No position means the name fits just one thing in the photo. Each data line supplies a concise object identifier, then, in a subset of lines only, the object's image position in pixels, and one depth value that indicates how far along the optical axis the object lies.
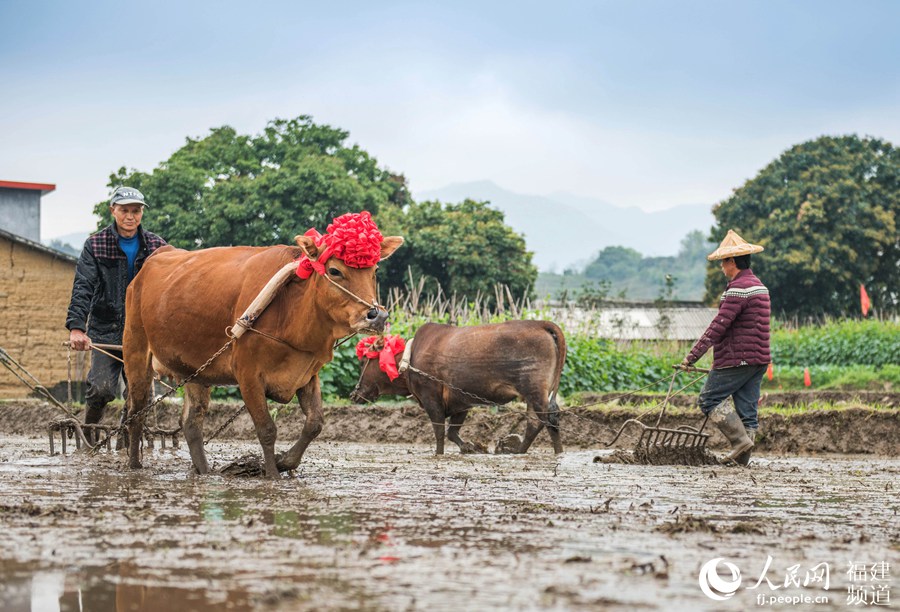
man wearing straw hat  10.95
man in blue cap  10.32
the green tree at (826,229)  46.22
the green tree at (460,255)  39.06
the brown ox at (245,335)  8.37
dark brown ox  13.25
